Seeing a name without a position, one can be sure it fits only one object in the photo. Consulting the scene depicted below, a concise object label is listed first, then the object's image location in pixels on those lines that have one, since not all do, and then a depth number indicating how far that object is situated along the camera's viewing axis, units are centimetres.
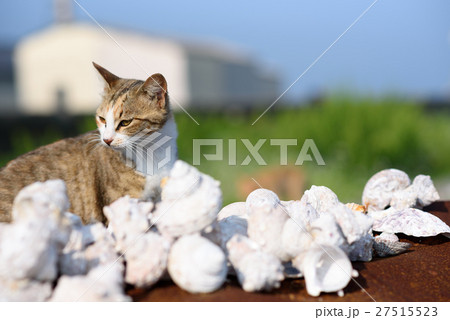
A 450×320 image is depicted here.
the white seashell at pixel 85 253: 87
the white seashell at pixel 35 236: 75
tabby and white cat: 136
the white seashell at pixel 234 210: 119
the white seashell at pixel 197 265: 83
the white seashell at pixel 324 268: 88
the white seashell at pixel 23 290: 80
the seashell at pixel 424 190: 146
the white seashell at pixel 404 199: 139
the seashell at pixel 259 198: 106
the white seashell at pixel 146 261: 86
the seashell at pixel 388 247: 113
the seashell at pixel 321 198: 124
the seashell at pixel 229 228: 96
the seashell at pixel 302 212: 106
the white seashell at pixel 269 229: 92
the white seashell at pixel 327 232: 92
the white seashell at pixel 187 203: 89
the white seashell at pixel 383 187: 142
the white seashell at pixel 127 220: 90
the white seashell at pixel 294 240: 91
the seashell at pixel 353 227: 97
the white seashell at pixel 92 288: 79
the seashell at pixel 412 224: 120
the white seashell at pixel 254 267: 86
